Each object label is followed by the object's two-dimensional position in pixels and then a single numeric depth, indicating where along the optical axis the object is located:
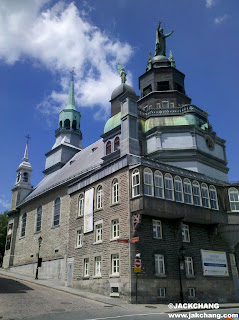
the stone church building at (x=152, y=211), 22.70
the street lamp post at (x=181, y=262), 21.70
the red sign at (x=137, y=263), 20.52
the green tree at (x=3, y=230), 57.16
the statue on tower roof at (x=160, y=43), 43.81
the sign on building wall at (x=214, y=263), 25.45
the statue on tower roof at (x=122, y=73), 37.41
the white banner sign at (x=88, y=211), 27.47
